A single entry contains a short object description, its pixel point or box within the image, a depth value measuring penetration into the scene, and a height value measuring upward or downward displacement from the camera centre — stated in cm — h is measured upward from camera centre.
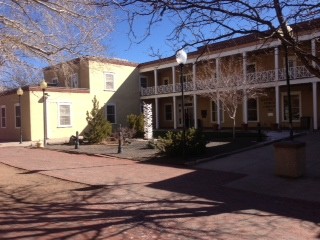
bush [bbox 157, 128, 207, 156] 1346 -91
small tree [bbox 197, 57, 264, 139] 2111 +208
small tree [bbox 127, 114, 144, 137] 2416 -25
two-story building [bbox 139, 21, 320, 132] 2298 +212
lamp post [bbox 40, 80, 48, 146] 2039 +203
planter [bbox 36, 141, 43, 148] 2017 -119
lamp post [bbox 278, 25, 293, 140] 714 +171
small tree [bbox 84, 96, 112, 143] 2125 -30
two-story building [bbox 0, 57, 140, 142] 2503 +150
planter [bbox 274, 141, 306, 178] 930 -107
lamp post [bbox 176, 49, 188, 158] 1181 +206
